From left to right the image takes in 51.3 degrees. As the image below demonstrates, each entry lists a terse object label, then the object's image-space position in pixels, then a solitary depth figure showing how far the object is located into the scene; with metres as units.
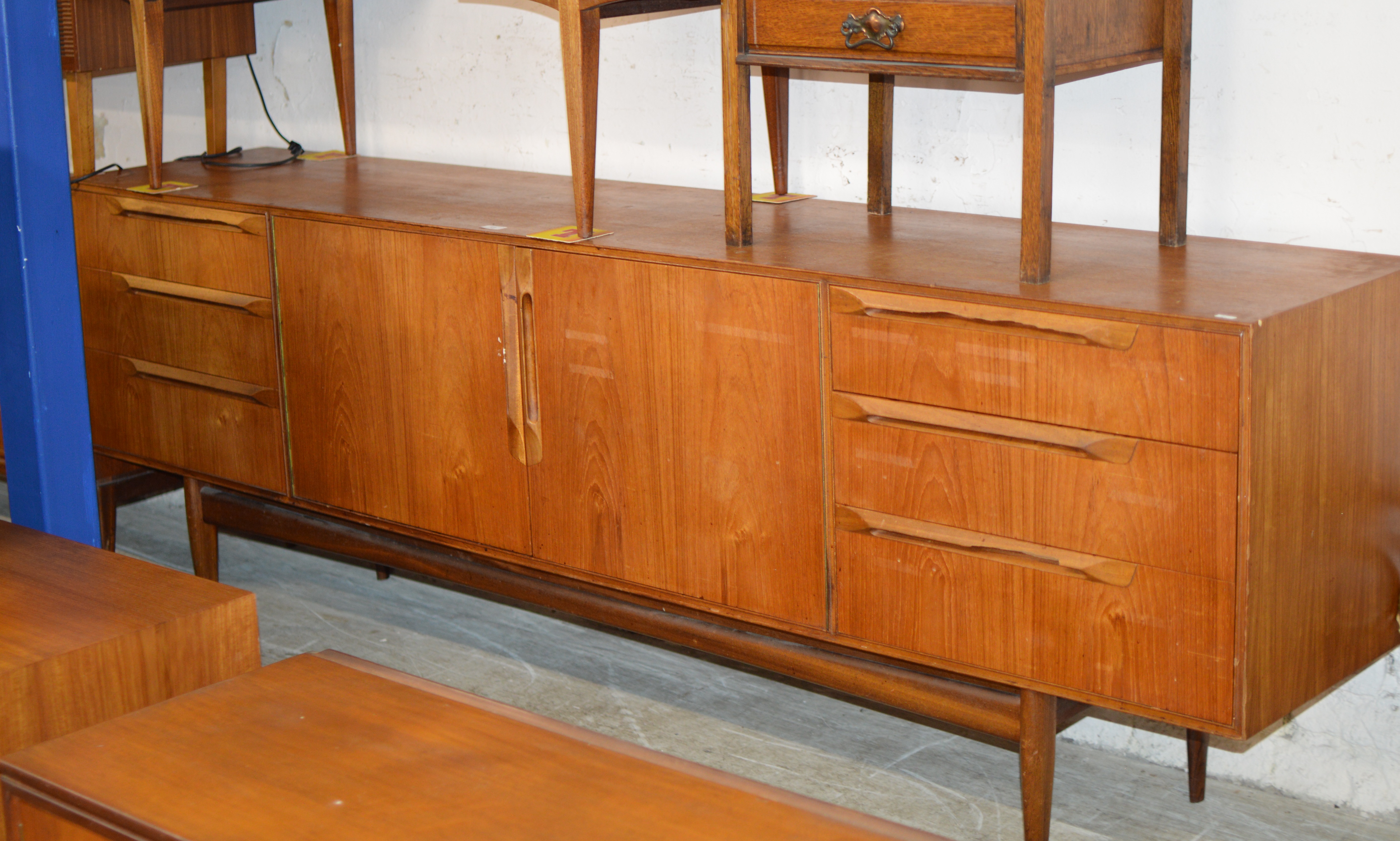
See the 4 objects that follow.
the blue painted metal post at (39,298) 2.18
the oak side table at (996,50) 1.94
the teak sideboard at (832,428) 1.84
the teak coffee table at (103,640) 1.42
